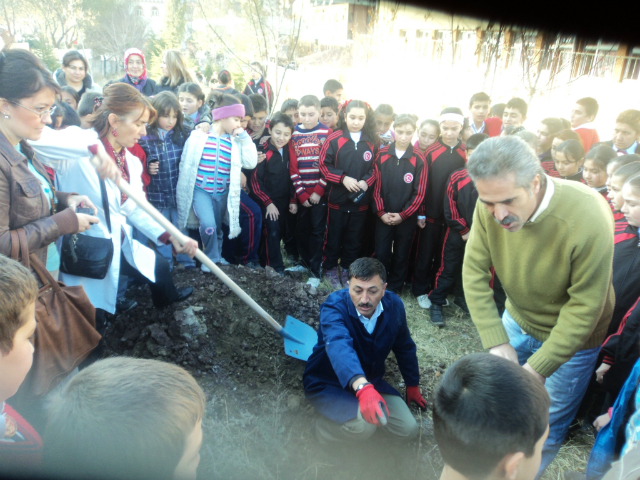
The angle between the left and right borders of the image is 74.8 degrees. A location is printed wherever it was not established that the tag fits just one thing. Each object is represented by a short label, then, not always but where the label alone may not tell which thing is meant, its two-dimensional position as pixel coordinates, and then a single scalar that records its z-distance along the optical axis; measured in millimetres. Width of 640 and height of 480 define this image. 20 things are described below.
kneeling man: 2373
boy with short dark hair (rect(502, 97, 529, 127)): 5250
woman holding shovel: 2402
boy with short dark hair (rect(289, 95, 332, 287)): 4443
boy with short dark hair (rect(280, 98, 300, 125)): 5027
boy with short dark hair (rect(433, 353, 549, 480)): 1173
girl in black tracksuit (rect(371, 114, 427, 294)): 4090
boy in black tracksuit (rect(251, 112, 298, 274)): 4371
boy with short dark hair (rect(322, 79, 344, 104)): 6113
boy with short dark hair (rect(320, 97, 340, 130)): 4879
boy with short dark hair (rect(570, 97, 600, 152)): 5018
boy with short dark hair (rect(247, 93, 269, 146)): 4498
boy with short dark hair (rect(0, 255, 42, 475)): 1188
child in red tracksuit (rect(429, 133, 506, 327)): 3809
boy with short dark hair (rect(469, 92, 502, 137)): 5227
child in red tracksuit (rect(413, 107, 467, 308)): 4125
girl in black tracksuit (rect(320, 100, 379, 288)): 4258
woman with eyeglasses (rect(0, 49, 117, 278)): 1822
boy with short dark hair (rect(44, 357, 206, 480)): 938
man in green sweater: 1769
